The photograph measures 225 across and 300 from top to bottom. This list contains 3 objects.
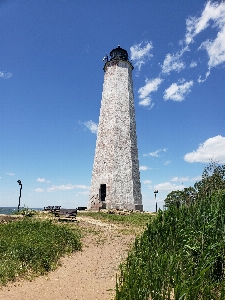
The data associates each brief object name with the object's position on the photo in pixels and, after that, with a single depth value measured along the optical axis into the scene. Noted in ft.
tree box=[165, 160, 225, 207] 82.19
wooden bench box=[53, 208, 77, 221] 58.83
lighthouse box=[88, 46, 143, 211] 88.02
